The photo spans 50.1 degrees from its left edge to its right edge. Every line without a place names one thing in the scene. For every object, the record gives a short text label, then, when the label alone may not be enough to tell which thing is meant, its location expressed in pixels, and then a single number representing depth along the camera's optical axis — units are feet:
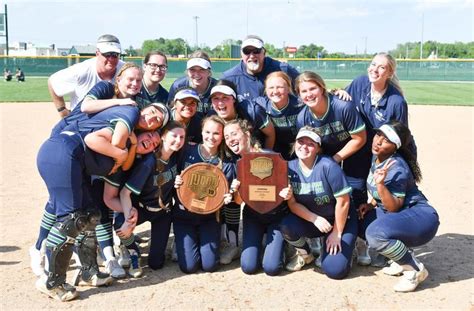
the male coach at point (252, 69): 17.43
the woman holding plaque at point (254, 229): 14.32
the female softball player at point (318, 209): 13.93
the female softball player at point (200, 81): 16.35
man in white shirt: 16.29
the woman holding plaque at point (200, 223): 14.47
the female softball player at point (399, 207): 13.29
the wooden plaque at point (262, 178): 13.89
